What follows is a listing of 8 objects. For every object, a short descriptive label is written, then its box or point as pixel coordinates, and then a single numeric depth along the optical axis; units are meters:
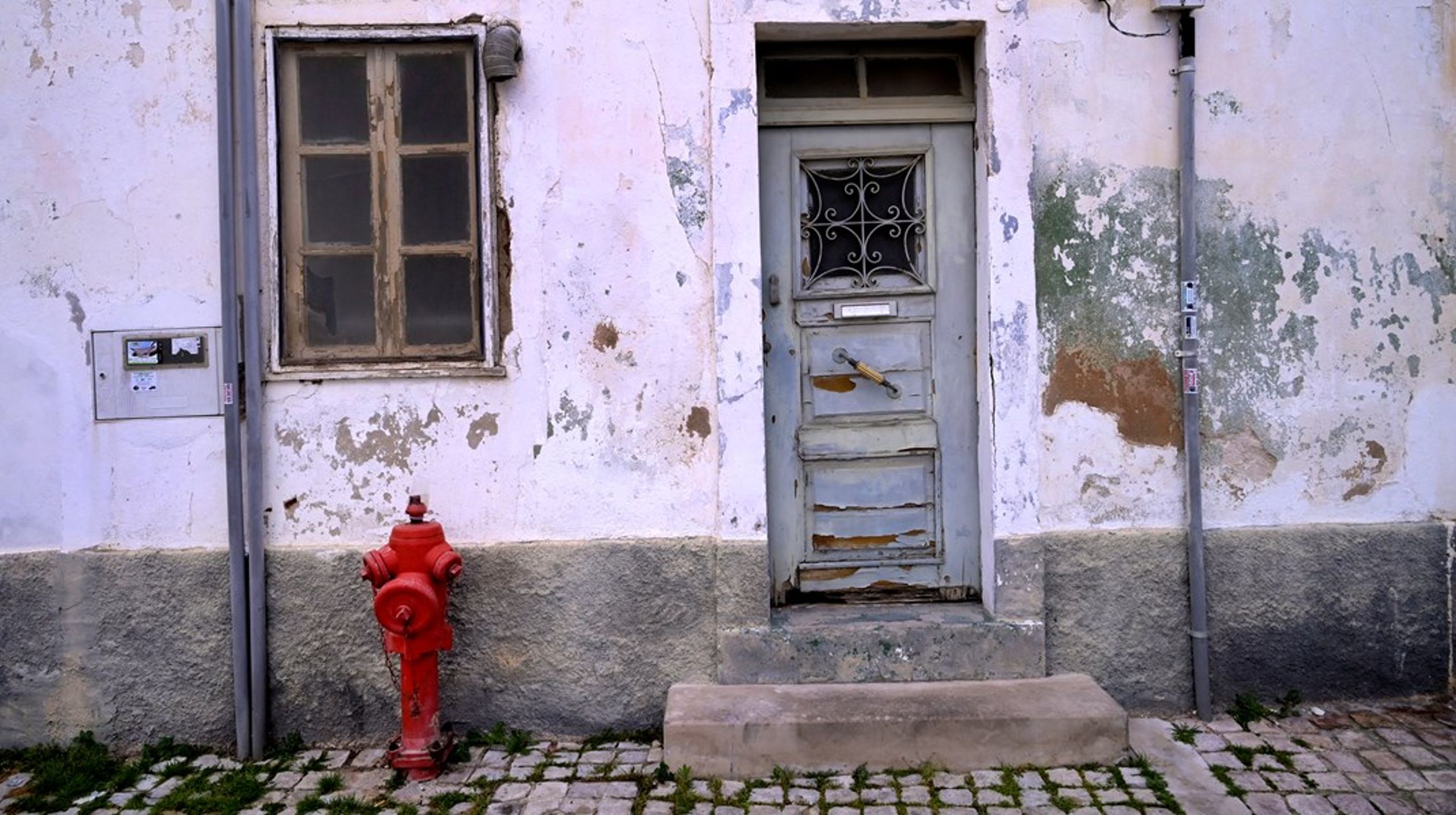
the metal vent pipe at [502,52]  4.34
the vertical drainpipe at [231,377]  4.41
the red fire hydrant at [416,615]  4.05
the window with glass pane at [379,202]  4.59
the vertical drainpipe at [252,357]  4.43
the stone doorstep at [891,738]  4.10
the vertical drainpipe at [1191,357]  4.57
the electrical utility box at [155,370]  4.48
